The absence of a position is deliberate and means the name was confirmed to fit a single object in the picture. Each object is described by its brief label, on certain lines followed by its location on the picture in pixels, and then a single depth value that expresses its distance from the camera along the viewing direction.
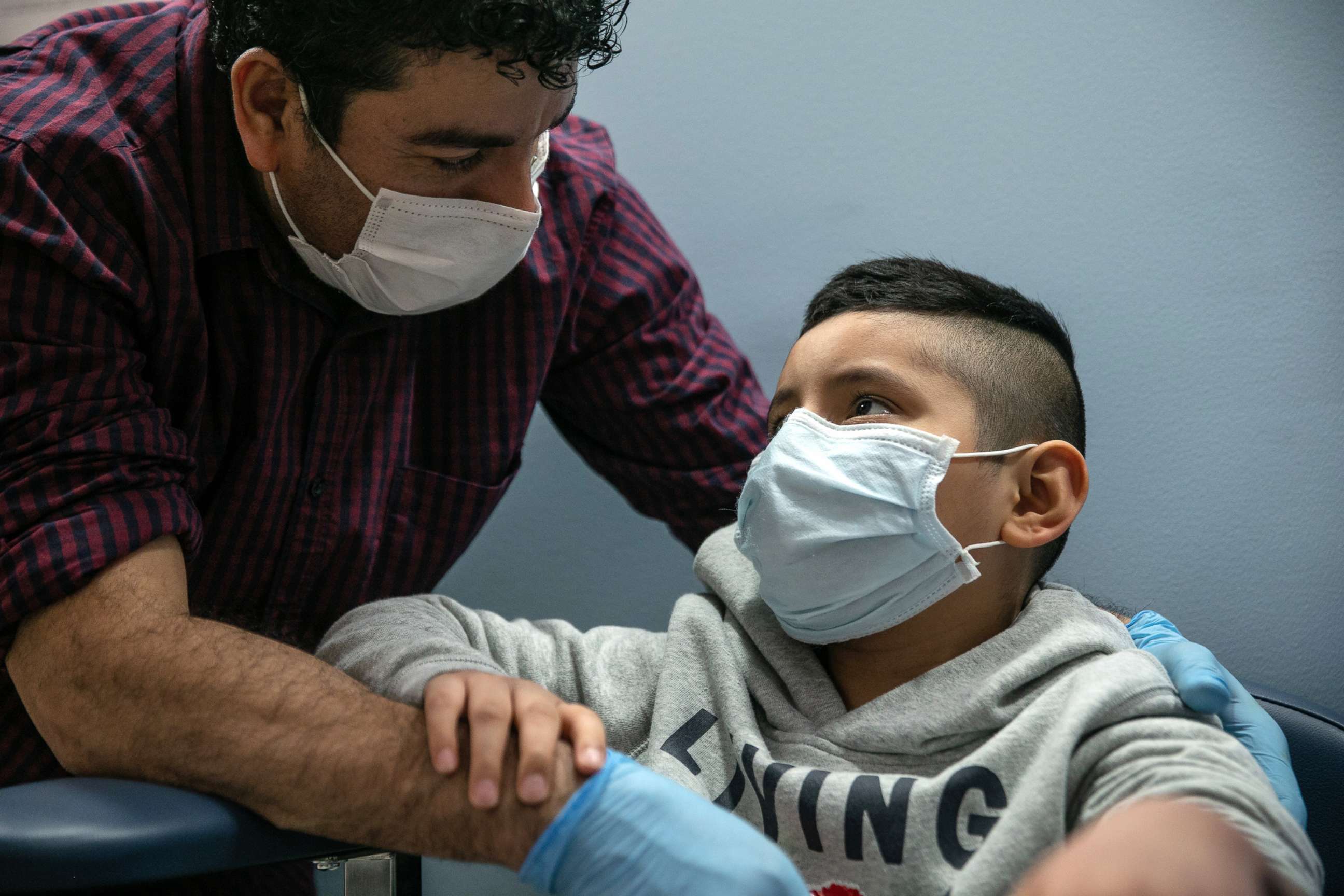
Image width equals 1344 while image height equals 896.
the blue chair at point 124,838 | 0.85
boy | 0.99
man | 0.99
